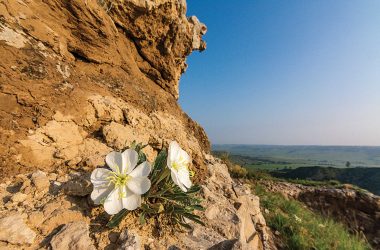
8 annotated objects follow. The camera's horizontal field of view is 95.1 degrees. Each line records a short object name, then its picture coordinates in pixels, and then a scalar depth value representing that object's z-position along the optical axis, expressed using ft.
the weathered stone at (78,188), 0.82
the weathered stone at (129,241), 0.68
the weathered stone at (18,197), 0.76
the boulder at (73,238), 0.66
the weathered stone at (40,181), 0.82
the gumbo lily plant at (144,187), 0.71
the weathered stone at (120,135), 1.19
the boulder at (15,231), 0.63
